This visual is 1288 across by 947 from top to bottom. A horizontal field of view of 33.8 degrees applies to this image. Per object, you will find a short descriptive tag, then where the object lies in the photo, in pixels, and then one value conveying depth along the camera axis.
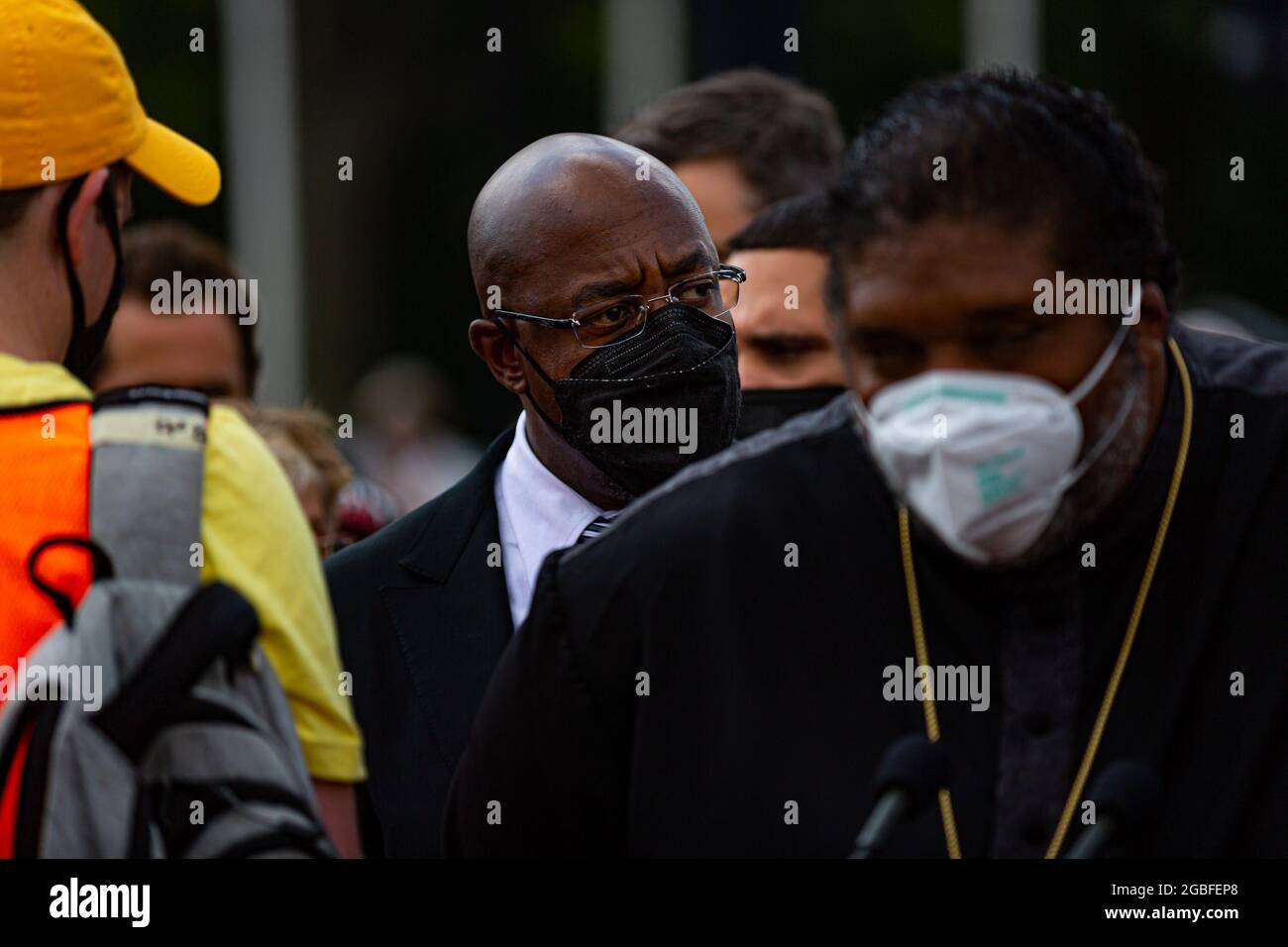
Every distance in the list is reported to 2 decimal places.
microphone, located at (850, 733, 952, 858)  2.58
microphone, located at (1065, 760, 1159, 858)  2.58
